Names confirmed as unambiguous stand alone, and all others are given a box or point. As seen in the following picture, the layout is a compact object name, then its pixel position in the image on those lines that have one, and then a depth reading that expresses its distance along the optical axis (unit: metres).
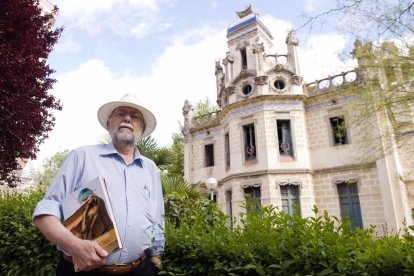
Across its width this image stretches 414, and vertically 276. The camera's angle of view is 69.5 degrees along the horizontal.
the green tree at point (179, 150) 22.42
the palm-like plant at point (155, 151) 10.59
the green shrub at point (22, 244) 3.90
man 1.69
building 13.85
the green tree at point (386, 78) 9.21
